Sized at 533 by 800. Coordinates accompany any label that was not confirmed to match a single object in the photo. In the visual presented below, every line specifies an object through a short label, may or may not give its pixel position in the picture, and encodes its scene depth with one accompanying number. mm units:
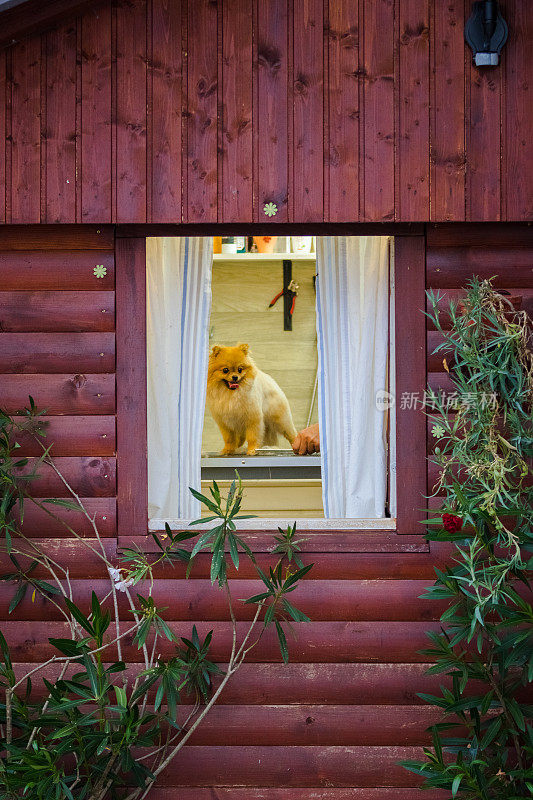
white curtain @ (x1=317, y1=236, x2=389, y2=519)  6609
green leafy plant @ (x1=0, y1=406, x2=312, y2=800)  5371
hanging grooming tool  8453
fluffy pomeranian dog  7758
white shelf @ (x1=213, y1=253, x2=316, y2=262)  7839
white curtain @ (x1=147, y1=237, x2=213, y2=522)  6652
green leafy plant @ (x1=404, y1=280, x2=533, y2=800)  5344
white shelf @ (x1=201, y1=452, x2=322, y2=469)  7289
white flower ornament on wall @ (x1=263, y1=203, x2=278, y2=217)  6207
